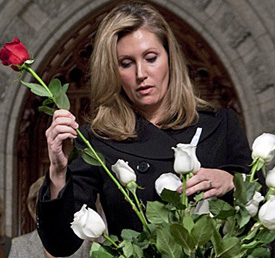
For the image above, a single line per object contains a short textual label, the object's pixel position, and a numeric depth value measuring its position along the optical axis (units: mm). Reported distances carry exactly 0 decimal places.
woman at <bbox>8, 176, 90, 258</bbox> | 5526
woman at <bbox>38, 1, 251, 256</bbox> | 3792
